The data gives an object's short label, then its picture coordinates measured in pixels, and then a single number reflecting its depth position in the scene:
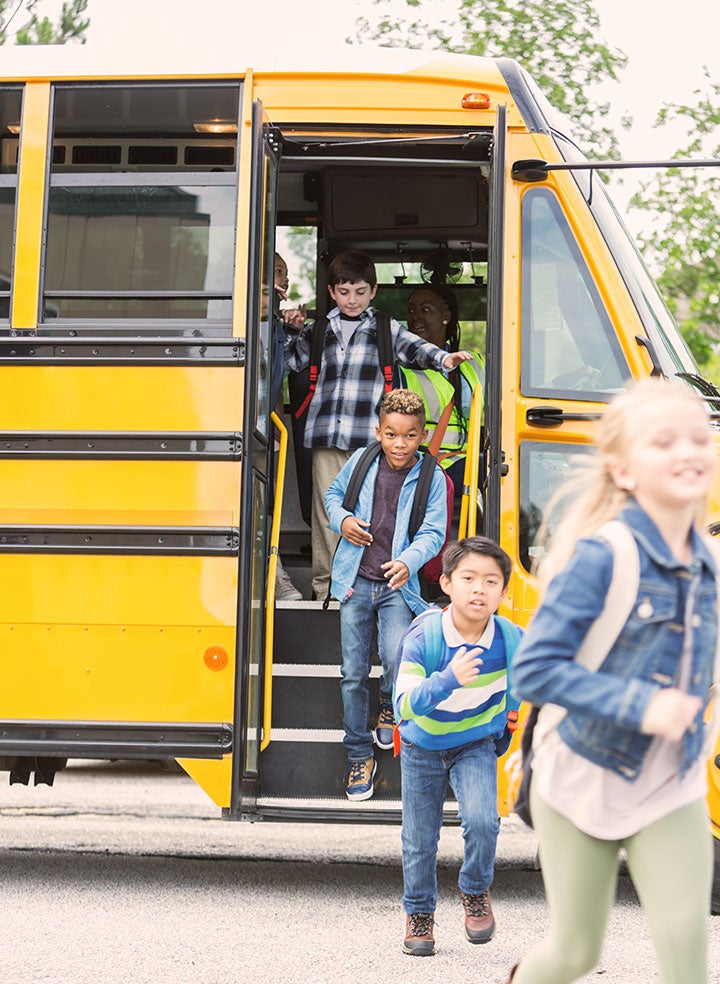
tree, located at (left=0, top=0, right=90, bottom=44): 16.84
